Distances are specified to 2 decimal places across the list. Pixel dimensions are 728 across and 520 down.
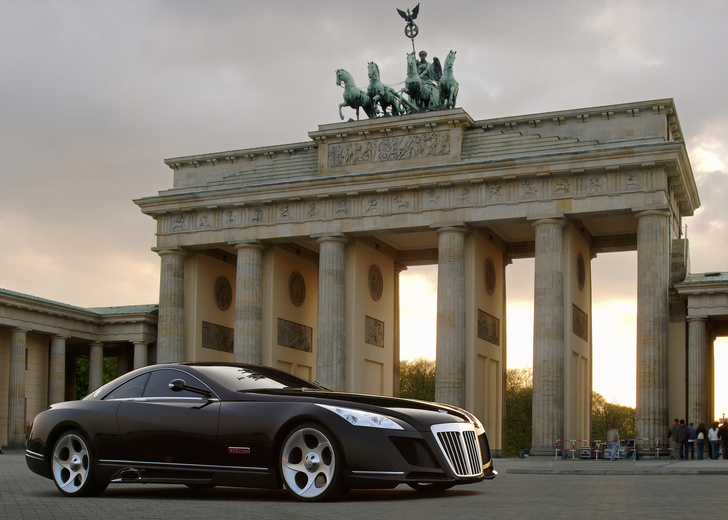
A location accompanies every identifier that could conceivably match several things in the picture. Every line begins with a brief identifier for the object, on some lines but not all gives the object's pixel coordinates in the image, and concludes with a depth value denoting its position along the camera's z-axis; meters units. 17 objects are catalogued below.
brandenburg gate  41.53
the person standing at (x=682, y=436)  35.64
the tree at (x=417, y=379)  92.31
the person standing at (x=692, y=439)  36.12
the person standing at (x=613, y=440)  37.19
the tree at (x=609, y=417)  95.31
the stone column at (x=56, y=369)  52.34
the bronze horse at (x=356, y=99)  47.72
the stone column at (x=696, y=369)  39.78
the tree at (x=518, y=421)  88.88
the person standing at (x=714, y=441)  34.78
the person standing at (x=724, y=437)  34.41
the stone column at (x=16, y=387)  48.94
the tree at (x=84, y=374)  82.44
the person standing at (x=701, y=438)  35.06
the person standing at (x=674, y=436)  37.81
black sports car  10.72
